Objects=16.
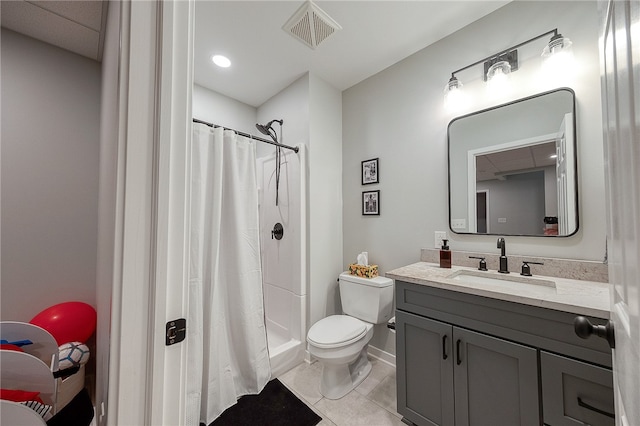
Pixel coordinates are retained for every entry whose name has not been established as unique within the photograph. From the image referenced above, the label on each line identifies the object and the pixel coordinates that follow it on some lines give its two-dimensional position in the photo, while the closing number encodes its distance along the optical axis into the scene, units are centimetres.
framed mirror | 134
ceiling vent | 154
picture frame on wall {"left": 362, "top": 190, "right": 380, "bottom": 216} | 212
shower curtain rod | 156
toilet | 159
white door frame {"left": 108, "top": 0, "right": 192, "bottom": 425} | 57
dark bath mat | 143
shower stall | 206
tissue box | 196
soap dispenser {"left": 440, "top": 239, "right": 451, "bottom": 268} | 161
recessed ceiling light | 199
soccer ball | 132
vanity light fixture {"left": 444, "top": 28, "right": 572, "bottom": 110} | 130
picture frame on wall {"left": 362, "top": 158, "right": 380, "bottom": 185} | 214
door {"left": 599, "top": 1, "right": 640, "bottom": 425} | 39
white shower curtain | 146
